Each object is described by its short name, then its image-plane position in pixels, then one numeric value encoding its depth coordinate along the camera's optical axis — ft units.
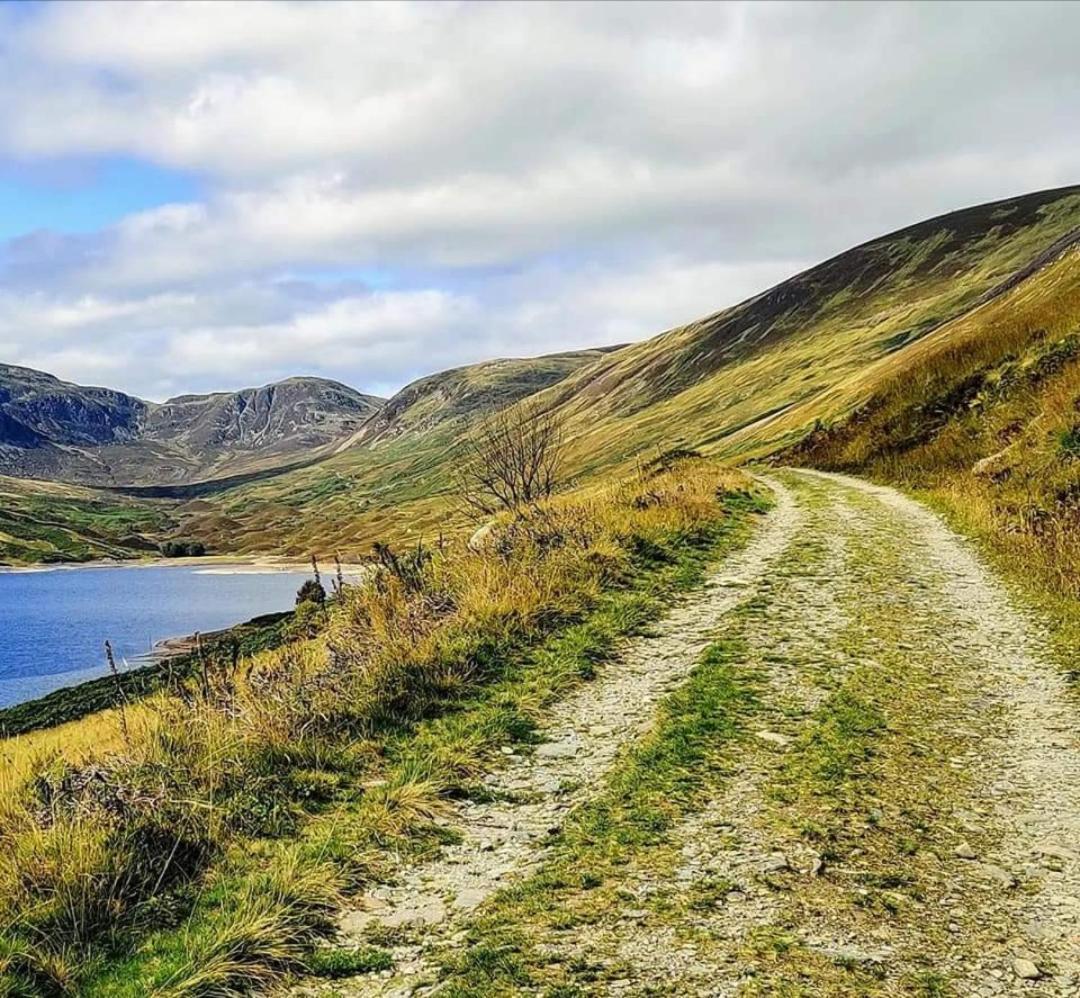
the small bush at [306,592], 258.74
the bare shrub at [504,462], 112.16
